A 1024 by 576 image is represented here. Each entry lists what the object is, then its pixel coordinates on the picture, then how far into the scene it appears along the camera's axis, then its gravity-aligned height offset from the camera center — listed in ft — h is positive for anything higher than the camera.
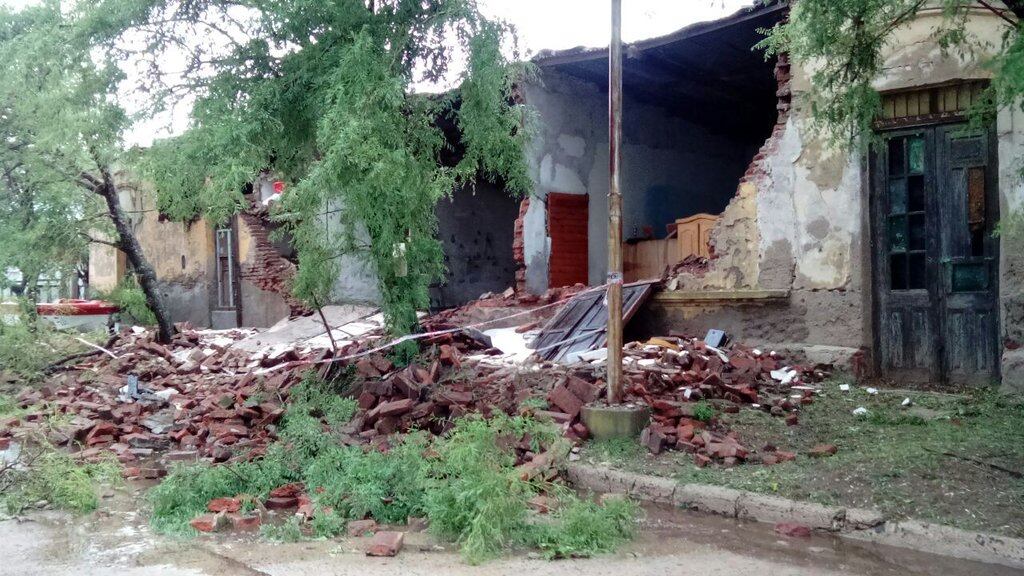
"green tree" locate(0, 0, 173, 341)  28.30 +5.76
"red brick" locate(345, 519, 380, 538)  16.79 -5.02
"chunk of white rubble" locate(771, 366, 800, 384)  29.27 -3.52
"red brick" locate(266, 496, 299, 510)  19.17 -5.11
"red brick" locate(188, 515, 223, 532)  17.29 -5.02
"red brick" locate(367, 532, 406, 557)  15.29 -4.90
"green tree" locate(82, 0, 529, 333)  25.80 +5.69
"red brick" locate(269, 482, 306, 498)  19.61 -4.98
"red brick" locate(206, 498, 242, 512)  18.61 -5.01
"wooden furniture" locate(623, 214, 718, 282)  43.29 +1.74
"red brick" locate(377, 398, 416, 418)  25.29 -3.87
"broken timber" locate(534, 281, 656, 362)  33.65 -1.90
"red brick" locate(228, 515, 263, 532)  17.58 -5.11
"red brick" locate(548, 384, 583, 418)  24.25 -3.57
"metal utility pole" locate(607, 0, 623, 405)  23.17 +1.60
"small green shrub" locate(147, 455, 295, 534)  18.03 -4.77
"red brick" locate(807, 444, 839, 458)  21.21 -4.51
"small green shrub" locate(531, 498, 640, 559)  15.47 -4.86
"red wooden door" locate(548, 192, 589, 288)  45.01 +2.37
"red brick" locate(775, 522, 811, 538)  16.97 -5.25
